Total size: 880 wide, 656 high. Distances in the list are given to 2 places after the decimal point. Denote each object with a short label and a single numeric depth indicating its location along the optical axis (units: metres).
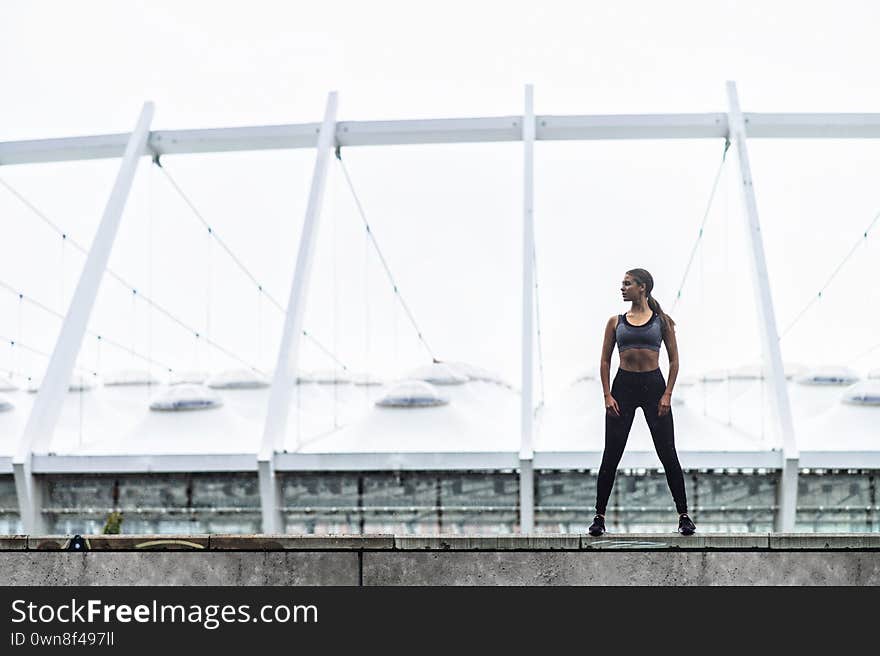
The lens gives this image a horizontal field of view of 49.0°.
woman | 9.14
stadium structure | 18.41
